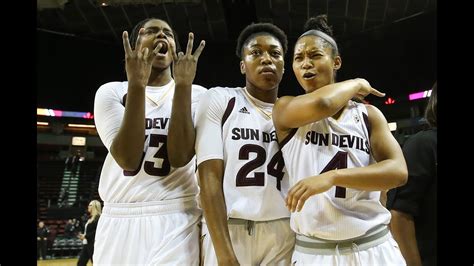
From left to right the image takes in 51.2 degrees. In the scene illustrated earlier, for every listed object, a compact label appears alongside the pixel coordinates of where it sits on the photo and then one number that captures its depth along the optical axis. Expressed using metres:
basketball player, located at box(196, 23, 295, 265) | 2.21
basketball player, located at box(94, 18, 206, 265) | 2.22
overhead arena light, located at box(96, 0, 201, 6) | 11.80
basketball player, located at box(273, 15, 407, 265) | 2.01
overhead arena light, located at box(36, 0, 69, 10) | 12.45
